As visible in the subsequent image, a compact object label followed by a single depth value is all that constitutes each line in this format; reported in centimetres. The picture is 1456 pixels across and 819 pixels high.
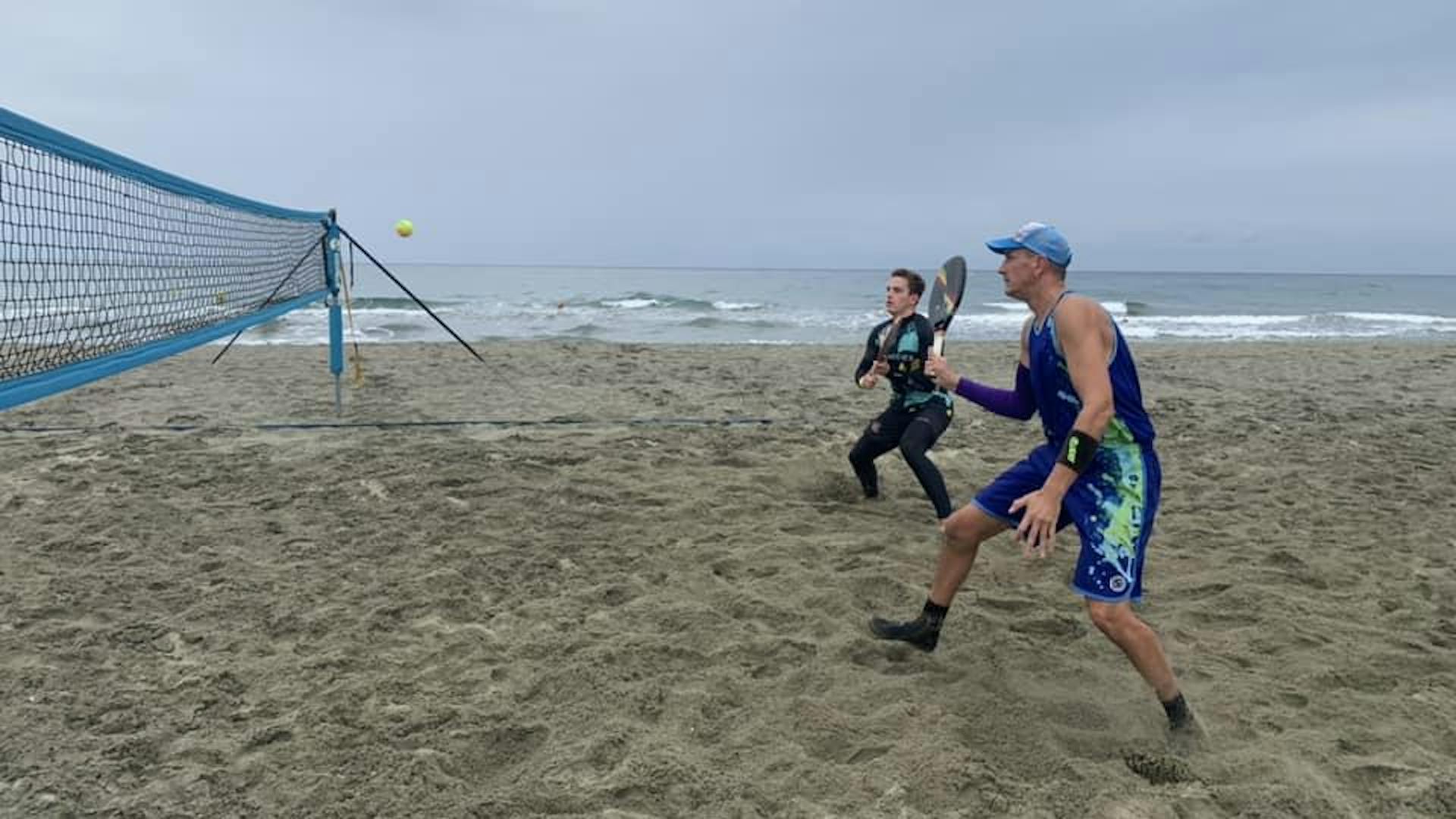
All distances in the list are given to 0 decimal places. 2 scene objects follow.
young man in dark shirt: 474
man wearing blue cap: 250
